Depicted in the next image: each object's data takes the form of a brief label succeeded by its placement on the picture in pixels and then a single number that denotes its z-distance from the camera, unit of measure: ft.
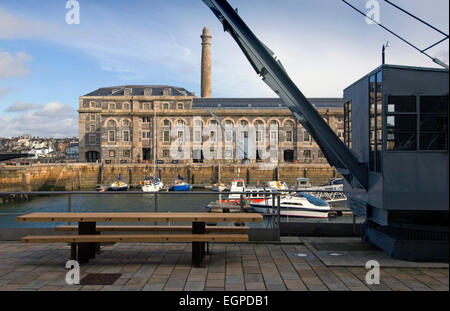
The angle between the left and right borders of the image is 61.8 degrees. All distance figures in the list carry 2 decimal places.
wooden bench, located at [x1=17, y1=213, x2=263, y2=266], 20.80
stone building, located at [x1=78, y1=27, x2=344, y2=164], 223.92
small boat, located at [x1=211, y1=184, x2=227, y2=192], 163.52
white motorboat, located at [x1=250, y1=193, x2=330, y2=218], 91.50
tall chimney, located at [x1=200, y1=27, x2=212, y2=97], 267.18
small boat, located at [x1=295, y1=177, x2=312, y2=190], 162.43
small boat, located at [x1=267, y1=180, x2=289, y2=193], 142.72
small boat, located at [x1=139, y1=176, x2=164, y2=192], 162.90
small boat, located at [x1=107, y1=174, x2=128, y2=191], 173.17
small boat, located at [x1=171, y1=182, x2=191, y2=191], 170.64
